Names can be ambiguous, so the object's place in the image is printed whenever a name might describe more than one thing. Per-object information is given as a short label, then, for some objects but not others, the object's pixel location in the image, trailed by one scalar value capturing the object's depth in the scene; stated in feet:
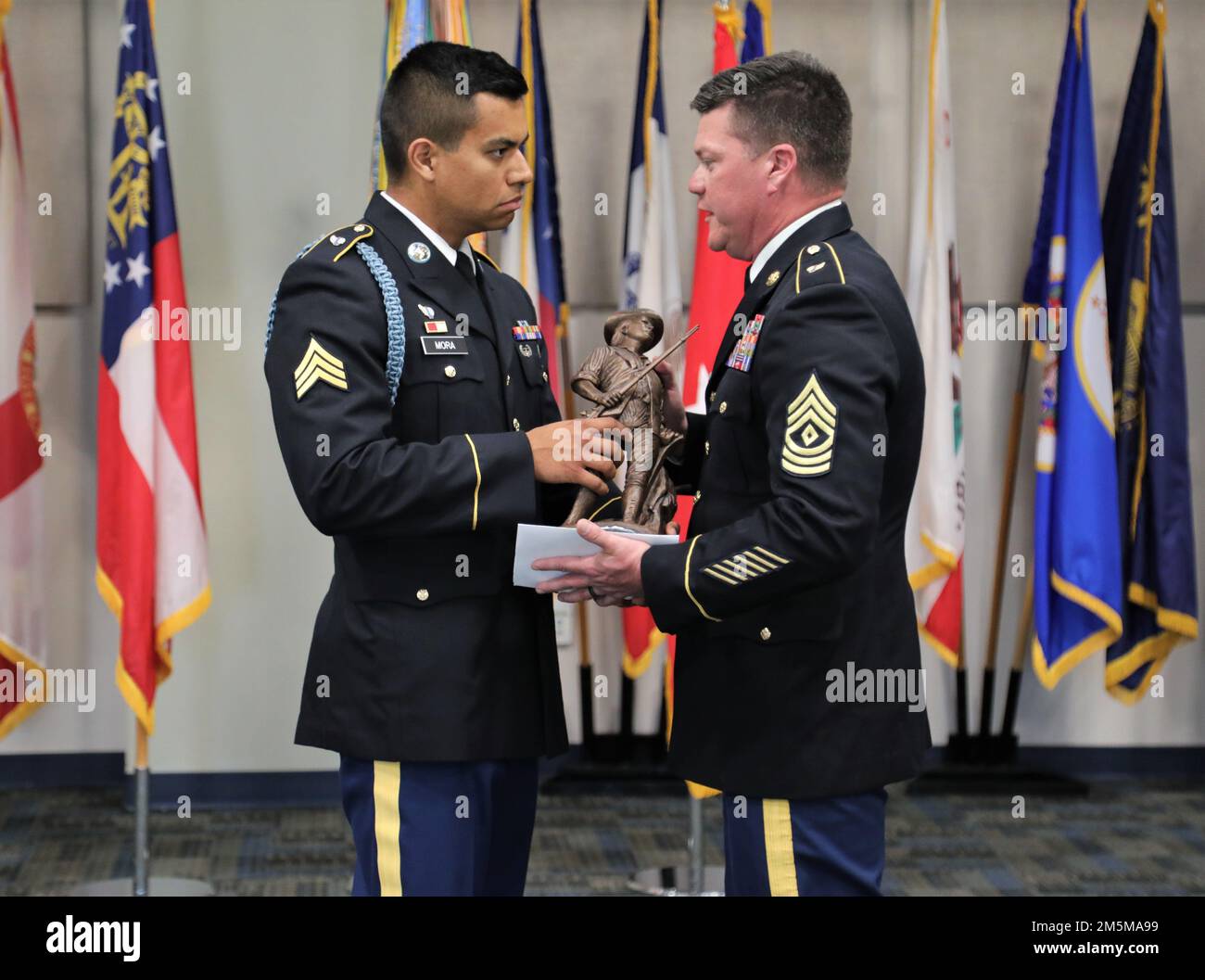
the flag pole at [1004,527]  15.07
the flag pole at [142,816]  12.03
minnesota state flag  13.58
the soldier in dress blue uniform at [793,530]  5.75
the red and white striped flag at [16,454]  12.43
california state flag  13.66
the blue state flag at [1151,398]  13.82
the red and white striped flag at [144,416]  12.08
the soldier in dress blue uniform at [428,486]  6.14
